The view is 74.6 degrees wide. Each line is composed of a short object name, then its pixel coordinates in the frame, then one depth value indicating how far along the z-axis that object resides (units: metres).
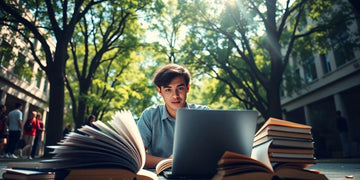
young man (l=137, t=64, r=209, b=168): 2.26
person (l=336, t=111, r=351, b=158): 11.22
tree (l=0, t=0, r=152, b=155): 8.66
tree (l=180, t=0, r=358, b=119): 10.29
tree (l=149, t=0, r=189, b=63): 11.16
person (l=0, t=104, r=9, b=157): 8.37
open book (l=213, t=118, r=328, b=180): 1.08
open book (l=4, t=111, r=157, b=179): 1.14
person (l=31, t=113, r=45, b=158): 9.71
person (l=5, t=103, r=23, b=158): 8.58
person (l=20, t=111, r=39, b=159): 9.59
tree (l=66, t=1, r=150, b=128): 12.79
